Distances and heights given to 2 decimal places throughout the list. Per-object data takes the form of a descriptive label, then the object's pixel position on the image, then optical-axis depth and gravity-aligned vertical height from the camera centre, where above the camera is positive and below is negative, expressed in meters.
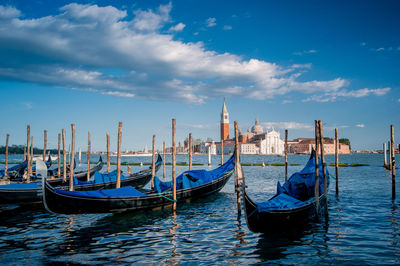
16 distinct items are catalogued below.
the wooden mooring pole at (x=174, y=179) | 9.02 -0.89
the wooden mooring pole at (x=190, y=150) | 12.89 -0.12
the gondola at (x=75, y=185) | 9.86 -1.36
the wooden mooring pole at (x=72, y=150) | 10.50 -0.08
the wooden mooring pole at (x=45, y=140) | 14.57 +0.33
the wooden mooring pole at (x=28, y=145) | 13.41 +0.10
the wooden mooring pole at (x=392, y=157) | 10.34 -0.32
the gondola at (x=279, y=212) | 6.09 -1.31
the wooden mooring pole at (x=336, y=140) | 12.18 +0.28
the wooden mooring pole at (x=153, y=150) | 13.27 -0.30
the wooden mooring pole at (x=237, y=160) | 8.20 -0.32
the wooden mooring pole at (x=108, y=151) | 12.64 -0.13
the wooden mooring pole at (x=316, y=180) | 7.26 -0.74
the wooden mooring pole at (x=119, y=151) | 9.72 -0.10
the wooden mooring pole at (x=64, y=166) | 12.89 -0.73
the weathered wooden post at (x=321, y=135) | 7.85 +0.30
